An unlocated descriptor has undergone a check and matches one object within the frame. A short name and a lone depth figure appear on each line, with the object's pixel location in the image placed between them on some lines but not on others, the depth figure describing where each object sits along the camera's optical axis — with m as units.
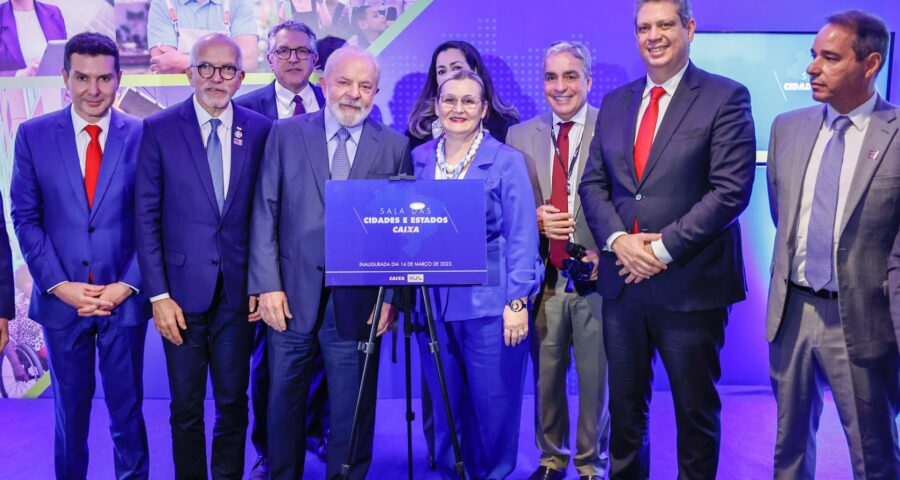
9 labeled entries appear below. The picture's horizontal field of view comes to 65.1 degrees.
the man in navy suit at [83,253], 3.29
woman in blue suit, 3.21
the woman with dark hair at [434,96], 4.18
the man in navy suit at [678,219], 2.89
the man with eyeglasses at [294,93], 4.23
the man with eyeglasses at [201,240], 3.17
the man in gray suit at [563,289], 3.69
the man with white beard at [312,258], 3.16
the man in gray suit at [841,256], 2.75
